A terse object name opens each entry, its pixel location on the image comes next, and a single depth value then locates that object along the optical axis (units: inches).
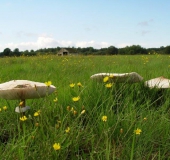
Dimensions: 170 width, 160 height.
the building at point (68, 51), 2297.2
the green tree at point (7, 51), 2020.2
